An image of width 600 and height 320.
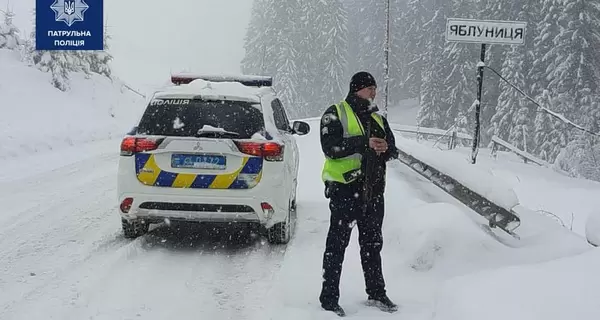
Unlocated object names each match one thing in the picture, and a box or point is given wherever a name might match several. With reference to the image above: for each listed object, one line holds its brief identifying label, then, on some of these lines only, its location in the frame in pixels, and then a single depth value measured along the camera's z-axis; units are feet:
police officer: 15.42
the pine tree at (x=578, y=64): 122.62
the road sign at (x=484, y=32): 30.66
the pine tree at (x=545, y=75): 125.18
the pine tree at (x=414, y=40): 222.69
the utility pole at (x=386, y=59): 88.86
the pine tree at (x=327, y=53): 205.57
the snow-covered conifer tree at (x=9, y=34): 71.92
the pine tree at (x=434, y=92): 181.98
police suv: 20.56
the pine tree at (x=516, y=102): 134.82
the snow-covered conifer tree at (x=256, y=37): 215.31
